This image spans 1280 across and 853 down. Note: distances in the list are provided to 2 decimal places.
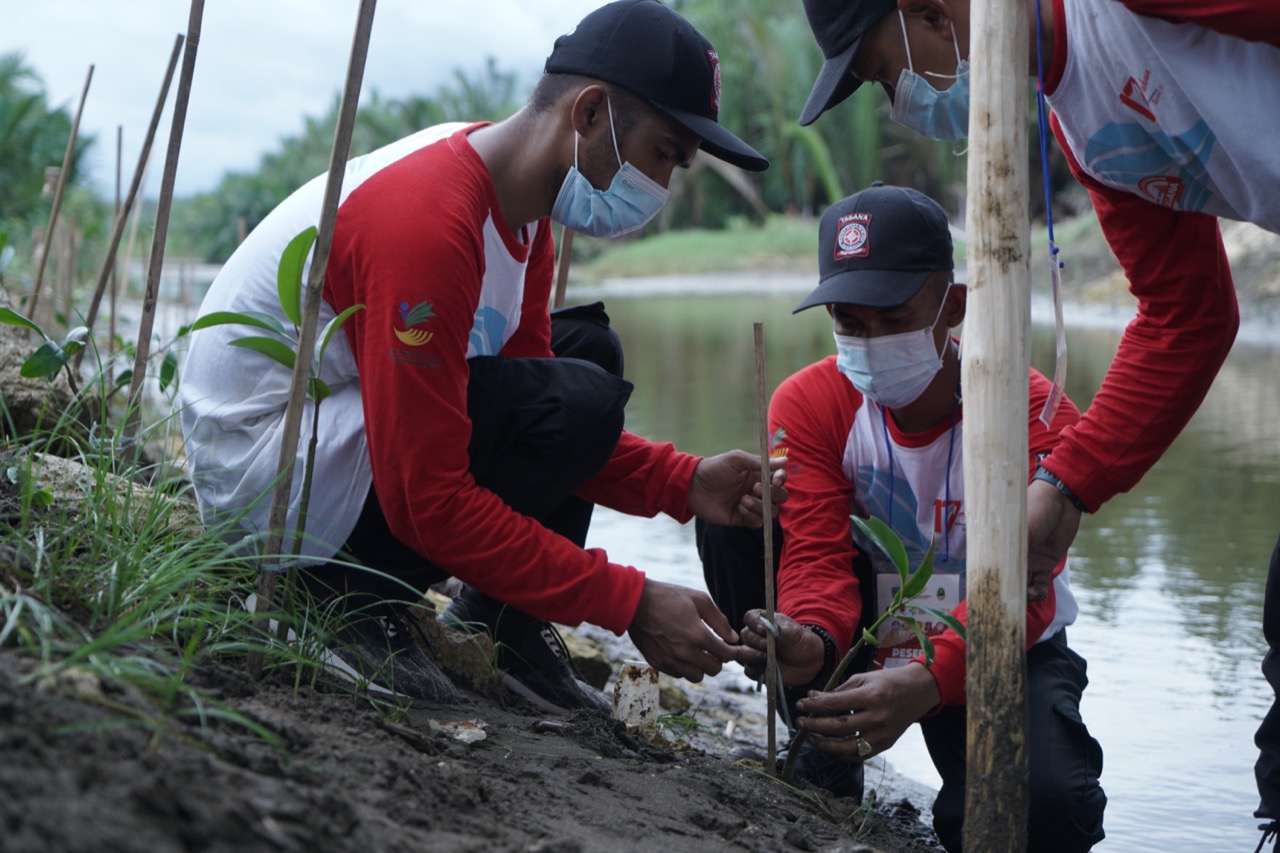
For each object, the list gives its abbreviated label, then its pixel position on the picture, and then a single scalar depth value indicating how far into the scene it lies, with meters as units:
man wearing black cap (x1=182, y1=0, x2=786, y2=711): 2.19
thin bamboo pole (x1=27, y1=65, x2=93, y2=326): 3.51
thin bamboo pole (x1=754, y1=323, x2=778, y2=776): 2.21
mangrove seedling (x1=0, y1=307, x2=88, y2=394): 2.29
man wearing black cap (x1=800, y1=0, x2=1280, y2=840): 1.91
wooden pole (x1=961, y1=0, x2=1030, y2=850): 1.75
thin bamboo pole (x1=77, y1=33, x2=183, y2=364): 3.12
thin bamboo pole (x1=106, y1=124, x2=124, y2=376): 3.84
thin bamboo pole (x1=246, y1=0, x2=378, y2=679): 1.91
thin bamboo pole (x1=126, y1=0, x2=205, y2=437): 2.49
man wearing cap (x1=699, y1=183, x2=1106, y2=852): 2.40
